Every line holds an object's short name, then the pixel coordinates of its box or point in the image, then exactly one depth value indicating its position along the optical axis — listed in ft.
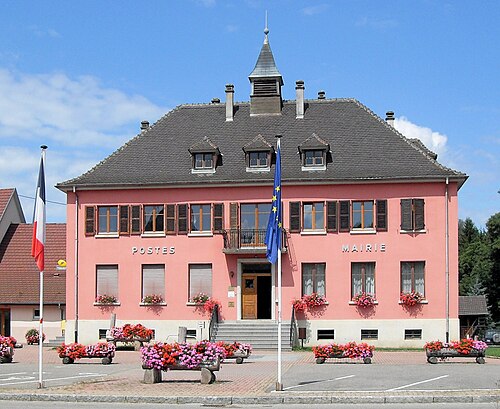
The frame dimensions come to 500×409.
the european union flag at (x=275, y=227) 67.36
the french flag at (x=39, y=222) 68.08
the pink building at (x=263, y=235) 125.59
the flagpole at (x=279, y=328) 63.31
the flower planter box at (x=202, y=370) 69.05
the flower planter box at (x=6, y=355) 96.68
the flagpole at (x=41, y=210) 68.13
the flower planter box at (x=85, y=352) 92.17
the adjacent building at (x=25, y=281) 151.94
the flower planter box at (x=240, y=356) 92.07
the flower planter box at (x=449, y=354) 90.27
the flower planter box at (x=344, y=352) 90.12
